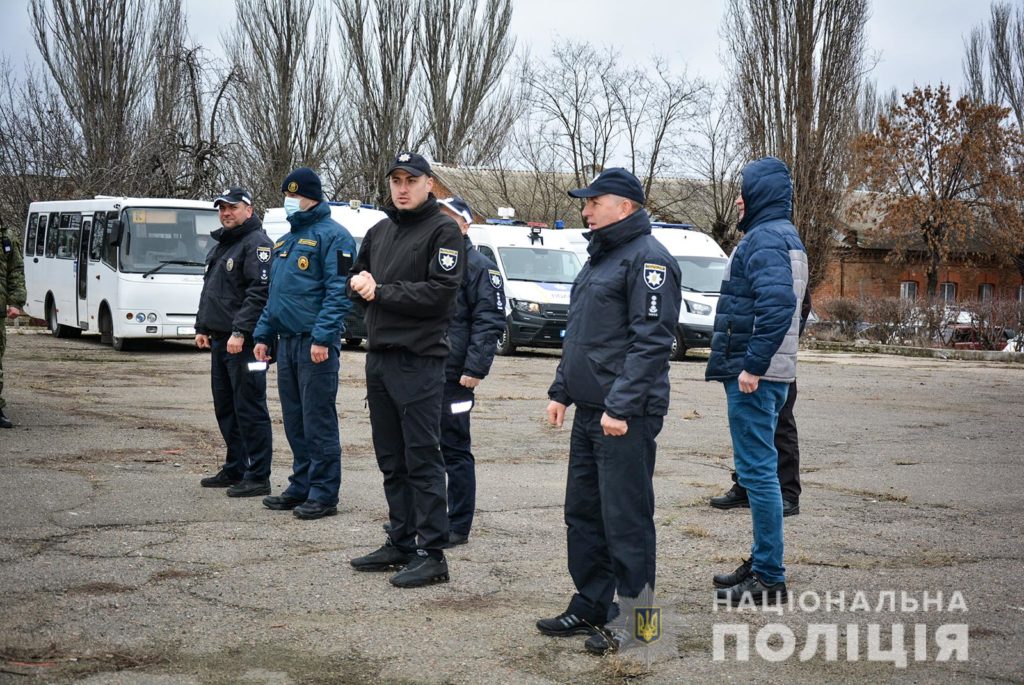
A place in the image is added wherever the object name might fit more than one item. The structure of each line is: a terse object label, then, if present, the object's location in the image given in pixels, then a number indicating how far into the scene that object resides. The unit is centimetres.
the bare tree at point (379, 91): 3894
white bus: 1953
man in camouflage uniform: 1023
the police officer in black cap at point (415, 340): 553
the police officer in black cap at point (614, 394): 456
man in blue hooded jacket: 535
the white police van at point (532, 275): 2047
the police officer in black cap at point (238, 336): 766
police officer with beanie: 695
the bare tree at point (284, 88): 3875
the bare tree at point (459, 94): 4006
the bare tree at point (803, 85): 3247
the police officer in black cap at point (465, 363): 653
